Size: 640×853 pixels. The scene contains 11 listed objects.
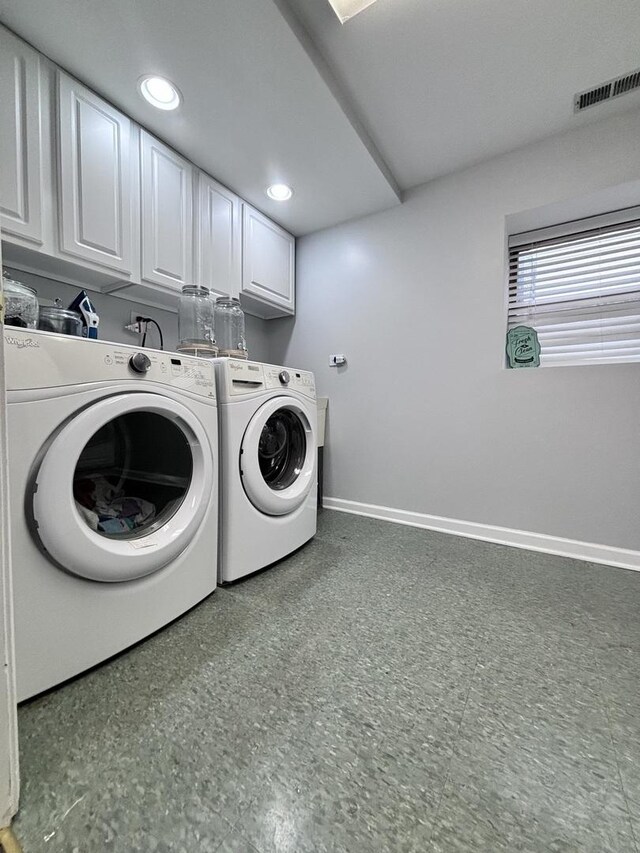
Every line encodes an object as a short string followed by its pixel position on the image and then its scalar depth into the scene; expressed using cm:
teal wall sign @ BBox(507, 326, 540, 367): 182
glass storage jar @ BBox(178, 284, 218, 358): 174
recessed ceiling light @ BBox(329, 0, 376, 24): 110
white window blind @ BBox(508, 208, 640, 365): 173
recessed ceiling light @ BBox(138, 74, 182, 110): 128
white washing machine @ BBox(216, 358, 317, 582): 128
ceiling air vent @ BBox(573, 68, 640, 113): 135
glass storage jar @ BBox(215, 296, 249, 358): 202
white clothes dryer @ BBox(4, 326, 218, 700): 77
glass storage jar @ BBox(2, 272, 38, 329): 105
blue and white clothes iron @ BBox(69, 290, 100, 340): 132
